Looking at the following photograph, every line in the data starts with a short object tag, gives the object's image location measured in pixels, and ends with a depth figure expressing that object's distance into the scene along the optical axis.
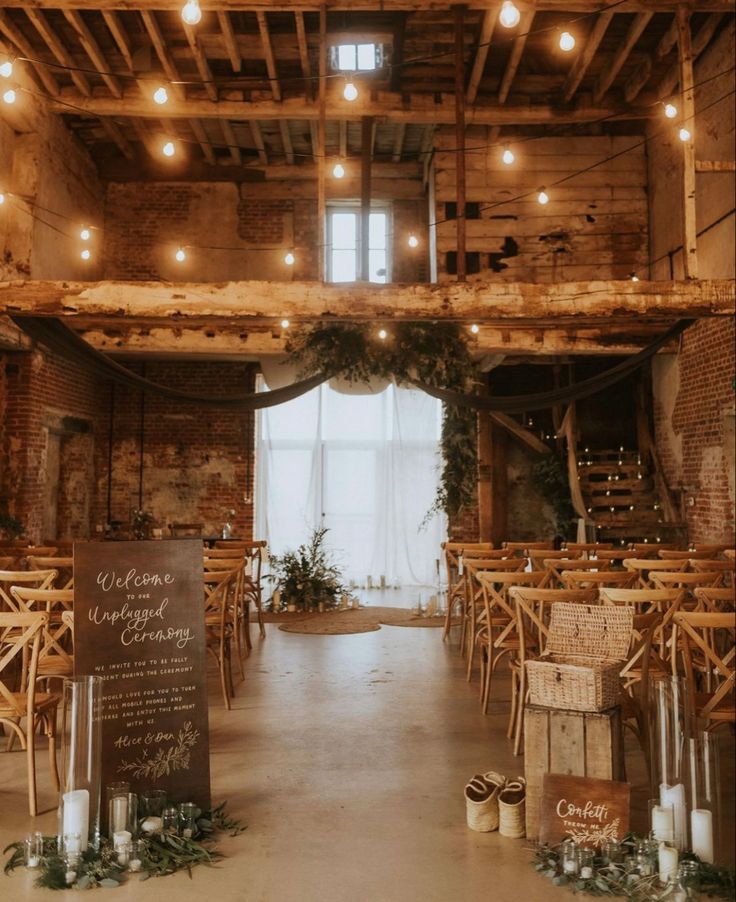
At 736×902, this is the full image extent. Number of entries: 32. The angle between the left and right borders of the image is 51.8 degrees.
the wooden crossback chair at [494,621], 4.66
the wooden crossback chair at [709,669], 3.38
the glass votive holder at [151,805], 3.14
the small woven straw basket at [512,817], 3.13
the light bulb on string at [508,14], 5.24
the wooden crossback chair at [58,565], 5.41
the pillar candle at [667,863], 2.66
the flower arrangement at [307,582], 9.05
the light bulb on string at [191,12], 5.27
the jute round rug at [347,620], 7.81
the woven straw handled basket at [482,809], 3.17
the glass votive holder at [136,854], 2.85
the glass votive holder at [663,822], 2.81
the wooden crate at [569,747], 3.07
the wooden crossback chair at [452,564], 6.68
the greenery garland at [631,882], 2.62
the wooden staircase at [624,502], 9.40
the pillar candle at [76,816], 2.86
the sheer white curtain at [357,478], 11.02
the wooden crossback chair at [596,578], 4.80
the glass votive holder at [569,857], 2.75
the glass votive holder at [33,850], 2.84
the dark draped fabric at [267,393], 5.81
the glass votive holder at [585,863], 2.71
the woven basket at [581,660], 3.13
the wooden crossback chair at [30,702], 3.35
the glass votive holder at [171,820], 3.07
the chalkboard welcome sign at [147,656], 3.21
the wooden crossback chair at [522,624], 4.14
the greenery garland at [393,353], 6.95
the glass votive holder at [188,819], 3.05
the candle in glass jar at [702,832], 2.82
